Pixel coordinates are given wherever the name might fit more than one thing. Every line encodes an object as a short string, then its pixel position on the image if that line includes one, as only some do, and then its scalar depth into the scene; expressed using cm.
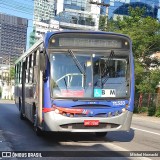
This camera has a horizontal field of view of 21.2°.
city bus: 1138
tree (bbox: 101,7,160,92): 3353
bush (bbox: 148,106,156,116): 3219
